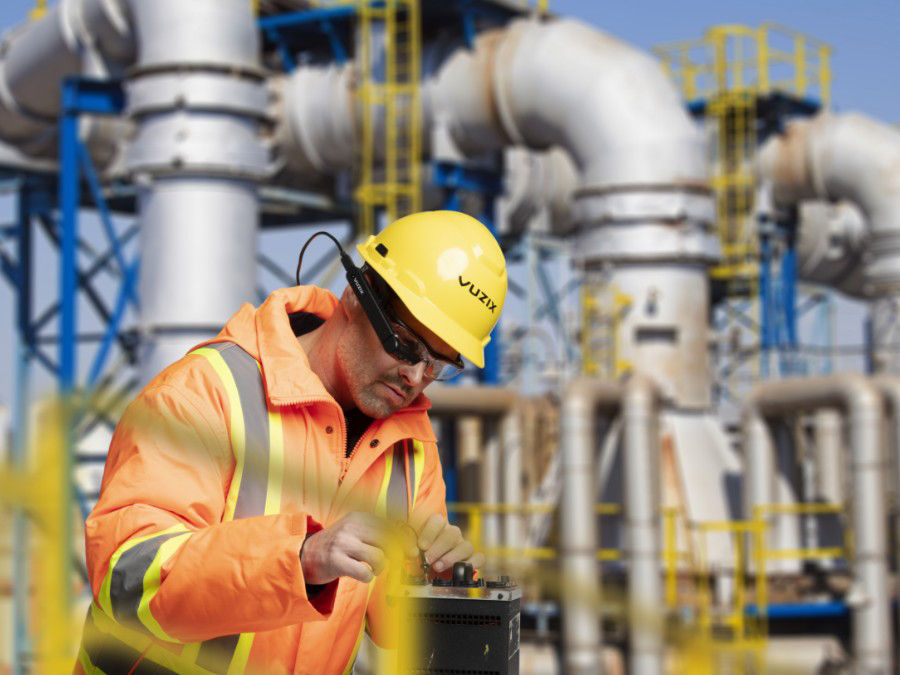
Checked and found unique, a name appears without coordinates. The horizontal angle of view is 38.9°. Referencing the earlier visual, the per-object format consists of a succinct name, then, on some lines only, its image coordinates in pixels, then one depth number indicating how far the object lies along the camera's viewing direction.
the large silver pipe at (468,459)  12.08
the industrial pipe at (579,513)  9.61
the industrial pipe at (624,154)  10.16
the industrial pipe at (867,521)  9.80
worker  1.79
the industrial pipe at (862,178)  13.07
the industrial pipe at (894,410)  10.23
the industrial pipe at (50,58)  10.97
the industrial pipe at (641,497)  9.55
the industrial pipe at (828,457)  12.59
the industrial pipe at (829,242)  18.16
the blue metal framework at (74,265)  10.84
